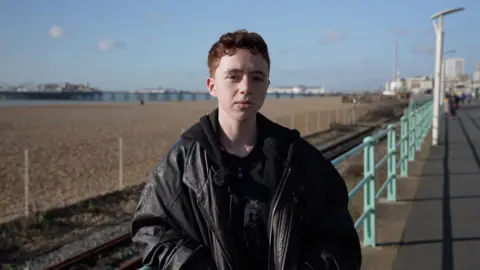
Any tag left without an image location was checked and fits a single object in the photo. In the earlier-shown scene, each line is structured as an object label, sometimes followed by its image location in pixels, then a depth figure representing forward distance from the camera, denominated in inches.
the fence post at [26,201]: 402.3
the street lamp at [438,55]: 596.4
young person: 70.8
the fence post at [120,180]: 531.3
